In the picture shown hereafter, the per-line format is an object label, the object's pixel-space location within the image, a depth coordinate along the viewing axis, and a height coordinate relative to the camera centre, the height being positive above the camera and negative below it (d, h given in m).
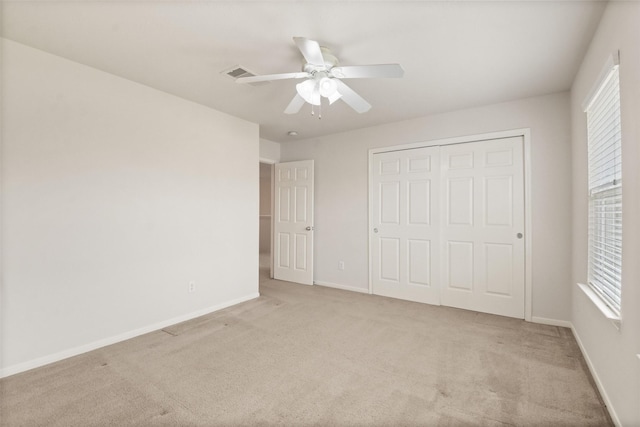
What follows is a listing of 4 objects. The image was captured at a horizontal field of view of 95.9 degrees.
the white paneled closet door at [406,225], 3.74 -0.13
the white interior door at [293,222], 4.77 -0.14
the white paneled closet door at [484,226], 3.22 -0.13
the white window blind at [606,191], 1.72 +0.16
